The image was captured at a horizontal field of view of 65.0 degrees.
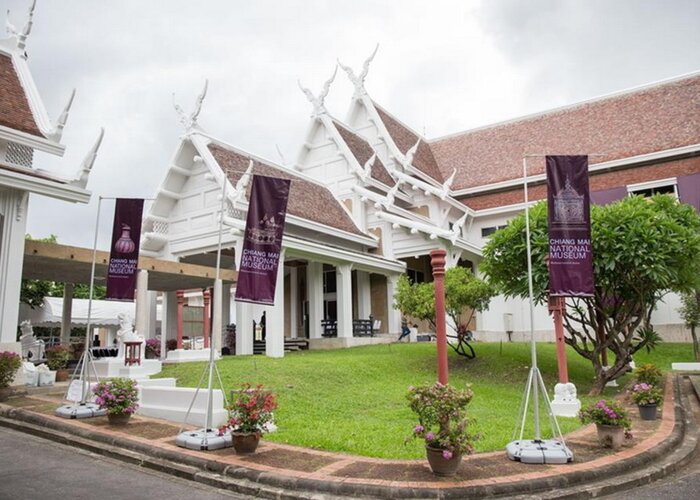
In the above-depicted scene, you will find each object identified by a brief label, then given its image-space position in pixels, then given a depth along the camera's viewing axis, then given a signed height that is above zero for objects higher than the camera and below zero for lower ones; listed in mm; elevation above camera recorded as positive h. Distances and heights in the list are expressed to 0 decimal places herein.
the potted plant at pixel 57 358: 14109 -333
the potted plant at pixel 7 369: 10281 -449
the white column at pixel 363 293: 21872 +1864
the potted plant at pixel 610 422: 6914 -1073
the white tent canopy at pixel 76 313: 25547 +1545
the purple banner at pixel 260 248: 7719 +1303
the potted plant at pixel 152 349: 19203 -193
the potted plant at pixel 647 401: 8938 -1046
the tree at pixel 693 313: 17172 +717
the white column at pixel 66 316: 17422 +904
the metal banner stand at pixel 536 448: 6246 -1286
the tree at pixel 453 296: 15035 +1187
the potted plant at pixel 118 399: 8195 -818
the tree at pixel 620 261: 11656 +1663
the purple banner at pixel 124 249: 10445 +1786
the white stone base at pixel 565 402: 9758 -1146
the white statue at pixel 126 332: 12281 +263
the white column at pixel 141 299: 14422 +1177
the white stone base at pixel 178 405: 7973 -964
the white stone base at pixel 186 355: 15355 -355
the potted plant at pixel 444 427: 5578 -900
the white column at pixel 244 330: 16391 +354
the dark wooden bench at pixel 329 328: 20344 +471
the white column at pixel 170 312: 20938 +1179
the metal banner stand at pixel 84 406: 8797 -1005
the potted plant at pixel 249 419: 6652 -933
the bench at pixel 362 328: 20328 +450
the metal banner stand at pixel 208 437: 6875 -1201
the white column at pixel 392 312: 21531 +1088
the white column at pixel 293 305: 23250 +1533
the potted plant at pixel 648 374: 10922 -762
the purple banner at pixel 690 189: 20375 +5395
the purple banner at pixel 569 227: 7773 +1569
